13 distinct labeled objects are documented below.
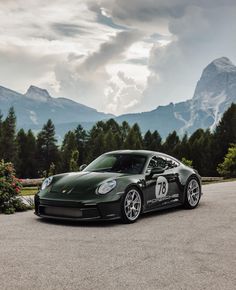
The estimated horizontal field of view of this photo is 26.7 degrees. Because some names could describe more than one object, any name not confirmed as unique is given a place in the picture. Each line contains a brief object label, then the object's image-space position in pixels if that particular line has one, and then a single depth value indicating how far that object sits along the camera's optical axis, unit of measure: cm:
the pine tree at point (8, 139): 9681
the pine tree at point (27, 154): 10662
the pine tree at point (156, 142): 12619
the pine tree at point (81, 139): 12093
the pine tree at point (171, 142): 12242
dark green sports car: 966
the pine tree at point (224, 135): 9725
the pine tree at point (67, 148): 10312
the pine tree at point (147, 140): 12904
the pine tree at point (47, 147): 11206
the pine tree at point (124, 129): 13312
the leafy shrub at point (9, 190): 1171
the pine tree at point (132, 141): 11162
